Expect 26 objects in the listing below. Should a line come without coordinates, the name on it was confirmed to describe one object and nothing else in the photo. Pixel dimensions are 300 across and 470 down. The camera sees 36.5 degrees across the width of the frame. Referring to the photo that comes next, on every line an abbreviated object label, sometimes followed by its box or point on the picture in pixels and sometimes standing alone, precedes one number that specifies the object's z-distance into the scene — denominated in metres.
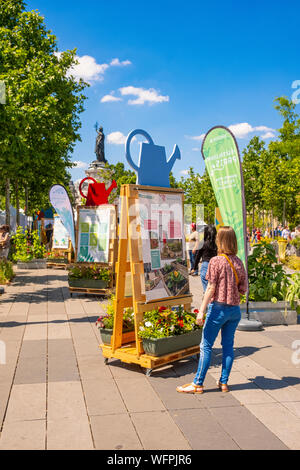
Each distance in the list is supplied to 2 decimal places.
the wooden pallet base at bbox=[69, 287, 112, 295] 11.34
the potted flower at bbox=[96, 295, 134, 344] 5.95
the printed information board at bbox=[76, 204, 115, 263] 12.22
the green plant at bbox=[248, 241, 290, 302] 8.55
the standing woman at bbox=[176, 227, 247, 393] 4.58
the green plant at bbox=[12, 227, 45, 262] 18.89
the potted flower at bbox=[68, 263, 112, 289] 11.45
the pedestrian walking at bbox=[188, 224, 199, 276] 15.03
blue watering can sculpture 5.73
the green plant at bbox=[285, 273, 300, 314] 8.29
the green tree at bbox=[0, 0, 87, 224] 11.60
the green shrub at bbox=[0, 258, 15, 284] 13.73
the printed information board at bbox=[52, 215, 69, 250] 19.75
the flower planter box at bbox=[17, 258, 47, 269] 18.80
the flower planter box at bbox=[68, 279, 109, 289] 11.41
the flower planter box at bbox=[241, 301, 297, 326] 8.27
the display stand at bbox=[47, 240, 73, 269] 18.62
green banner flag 7.46
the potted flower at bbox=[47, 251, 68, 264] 19.22
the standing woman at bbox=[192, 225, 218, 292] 7.91
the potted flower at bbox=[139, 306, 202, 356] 5.38
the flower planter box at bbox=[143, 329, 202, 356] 5.34
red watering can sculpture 12.53
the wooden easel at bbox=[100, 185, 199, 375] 5.46
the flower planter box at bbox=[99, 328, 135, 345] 5.93
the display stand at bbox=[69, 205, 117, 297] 11.50
